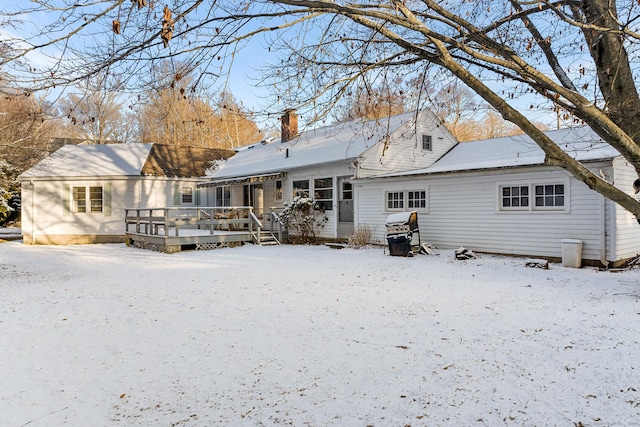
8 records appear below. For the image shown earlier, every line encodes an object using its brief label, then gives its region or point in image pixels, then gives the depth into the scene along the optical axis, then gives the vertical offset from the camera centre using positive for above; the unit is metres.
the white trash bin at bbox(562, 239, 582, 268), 9.79 -1.09
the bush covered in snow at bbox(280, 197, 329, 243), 16.39 -0.32
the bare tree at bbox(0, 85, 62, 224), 17.17 +2.78
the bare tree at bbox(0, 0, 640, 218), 3.82 +1.64
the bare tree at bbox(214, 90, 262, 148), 36.12 +7.09
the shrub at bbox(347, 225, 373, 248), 14.68 -0.96
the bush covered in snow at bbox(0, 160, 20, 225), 21.66 +1.33
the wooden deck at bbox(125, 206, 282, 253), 14.15 -0.87
